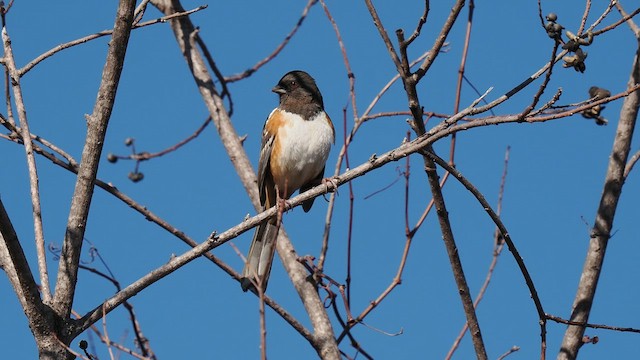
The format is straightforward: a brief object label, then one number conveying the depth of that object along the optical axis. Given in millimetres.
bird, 9867
